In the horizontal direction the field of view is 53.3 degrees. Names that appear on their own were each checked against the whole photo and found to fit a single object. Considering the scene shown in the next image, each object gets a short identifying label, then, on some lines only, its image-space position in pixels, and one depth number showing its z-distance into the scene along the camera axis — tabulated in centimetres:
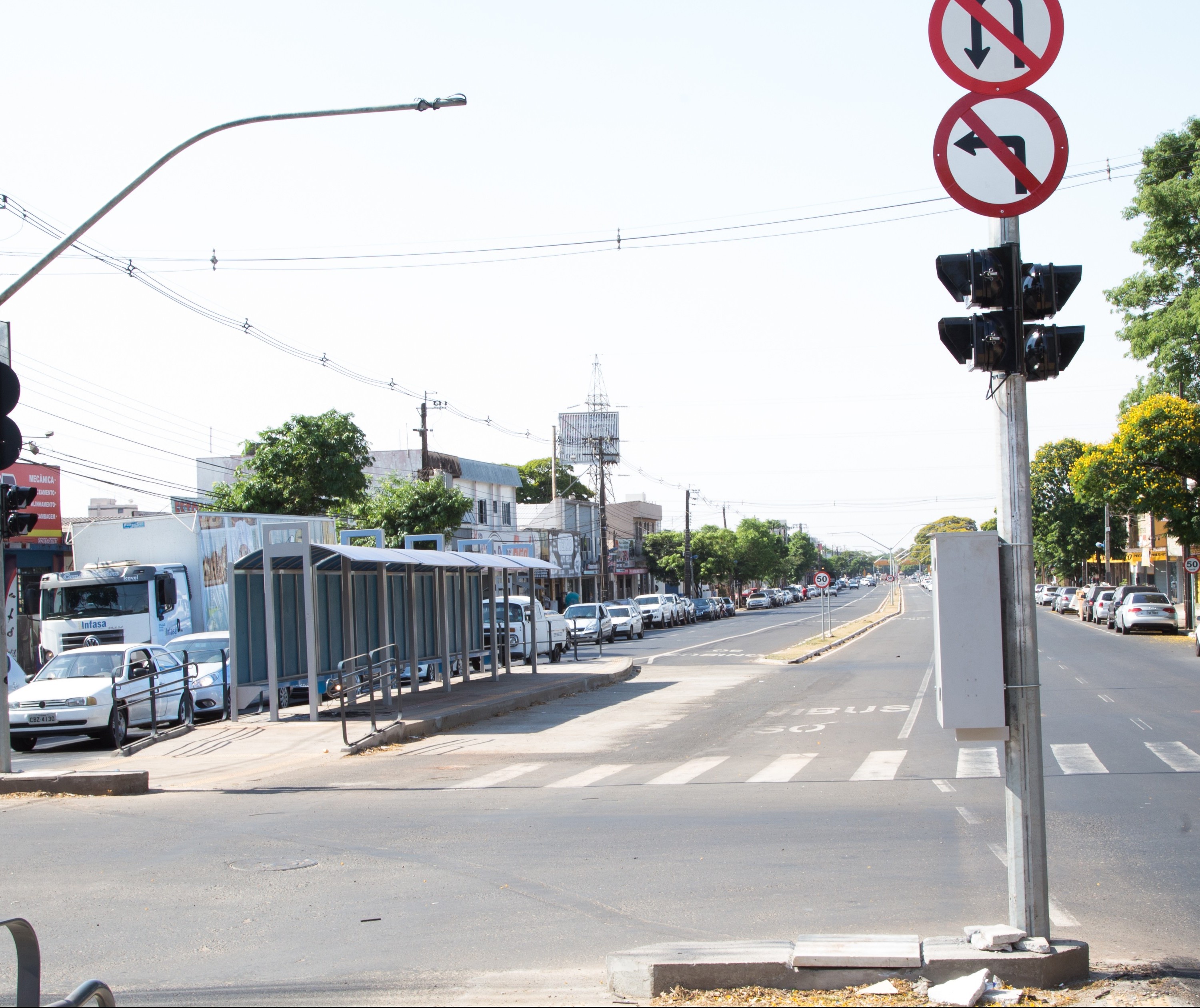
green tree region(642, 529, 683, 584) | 10081
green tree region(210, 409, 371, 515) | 4478
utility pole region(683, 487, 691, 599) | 9188
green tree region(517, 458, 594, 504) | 10712
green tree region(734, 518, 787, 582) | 11100
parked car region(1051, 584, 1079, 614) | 6900
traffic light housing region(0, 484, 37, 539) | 1359
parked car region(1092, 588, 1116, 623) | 5003
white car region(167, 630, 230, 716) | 2194
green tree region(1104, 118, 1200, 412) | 3553
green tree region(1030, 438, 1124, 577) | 7800
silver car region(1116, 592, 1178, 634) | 4259
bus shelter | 1897
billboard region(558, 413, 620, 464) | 9681
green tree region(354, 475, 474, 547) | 4994
